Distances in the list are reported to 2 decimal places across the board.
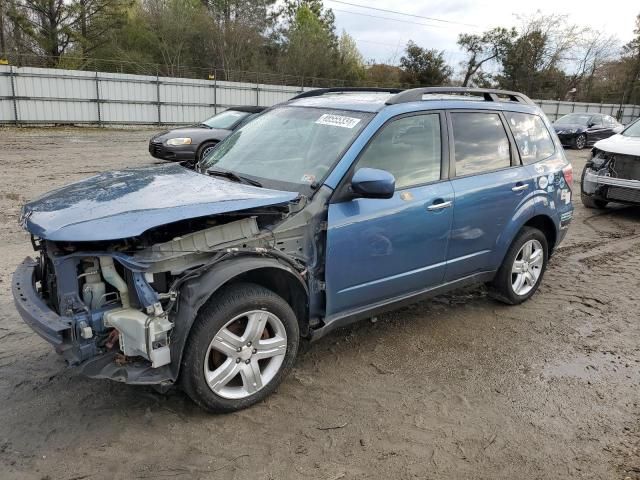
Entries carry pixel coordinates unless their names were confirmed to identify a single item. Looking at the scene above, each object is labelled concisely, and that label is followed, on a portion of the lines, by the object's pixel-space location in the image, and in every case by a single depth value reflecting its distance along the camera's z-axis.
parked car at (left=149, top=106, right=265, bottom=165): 11.48
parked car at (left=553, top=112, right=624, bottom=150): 20.22
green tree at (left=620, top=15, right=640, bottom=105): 46.72
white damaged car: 8.29
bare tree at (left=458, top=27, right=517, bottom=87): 45.12
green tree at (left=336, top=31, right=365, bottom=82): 38.63
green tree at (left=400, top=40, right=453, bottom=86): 41.97
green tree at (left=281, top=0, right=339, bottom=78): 35.78
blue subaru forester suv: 2.77
